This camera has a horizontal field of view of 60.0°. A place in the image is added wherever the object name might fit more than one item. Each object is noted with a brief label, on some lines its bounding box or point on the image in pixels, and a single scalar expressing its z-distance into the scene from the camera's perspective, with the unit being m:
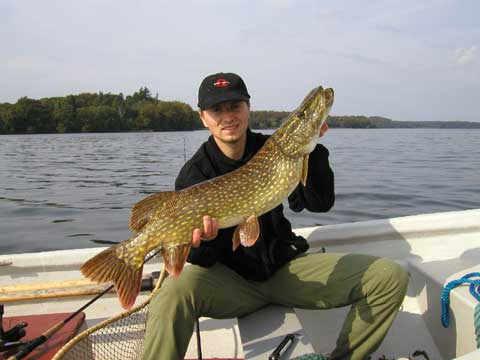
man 2.55
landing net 2.58
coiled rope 2.78
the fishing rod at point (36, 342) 2.07
